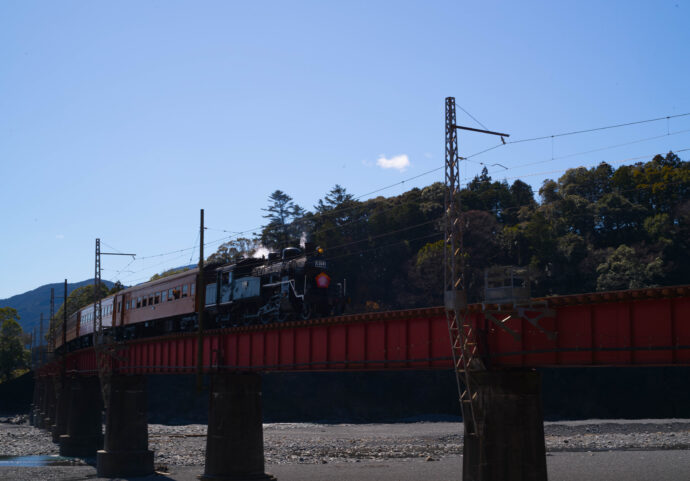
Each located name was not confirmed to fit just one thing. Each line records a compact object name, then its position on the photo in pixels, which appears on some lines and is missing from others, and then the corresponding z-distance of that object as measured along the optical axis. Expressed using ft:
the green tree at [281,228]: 373.03
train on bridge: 121.80
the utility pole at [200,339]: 111.45
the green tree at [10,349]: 416.46
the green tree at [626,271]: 246.06
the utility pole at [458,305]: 70.44
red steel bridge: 60.44
